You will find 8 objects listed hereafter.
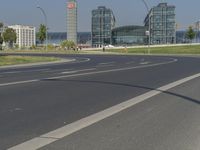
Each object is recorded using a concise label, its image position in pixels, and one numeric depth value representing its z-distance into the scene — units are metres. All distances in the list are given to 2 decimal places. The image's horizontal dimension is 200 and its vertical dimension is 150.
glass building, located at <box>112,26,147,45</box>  163.75
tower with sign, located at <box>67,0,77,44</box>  166.25
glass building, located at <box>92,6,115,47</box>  152.38
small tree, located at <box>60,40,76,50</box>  124.35
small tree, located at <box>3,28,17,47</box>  137.00
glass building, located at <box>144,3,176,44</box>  145.00
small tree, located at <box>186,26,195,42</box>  139.02
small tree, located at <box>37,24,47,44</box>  133.62
